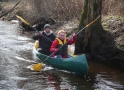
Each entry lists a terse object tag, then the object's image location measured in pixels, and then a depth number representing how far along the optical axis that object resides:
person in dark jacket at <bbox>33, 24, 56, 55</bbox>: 14.90
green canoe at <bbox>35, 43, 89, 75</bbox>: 11.28
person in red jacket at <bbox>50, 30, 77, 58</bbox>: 13.22
